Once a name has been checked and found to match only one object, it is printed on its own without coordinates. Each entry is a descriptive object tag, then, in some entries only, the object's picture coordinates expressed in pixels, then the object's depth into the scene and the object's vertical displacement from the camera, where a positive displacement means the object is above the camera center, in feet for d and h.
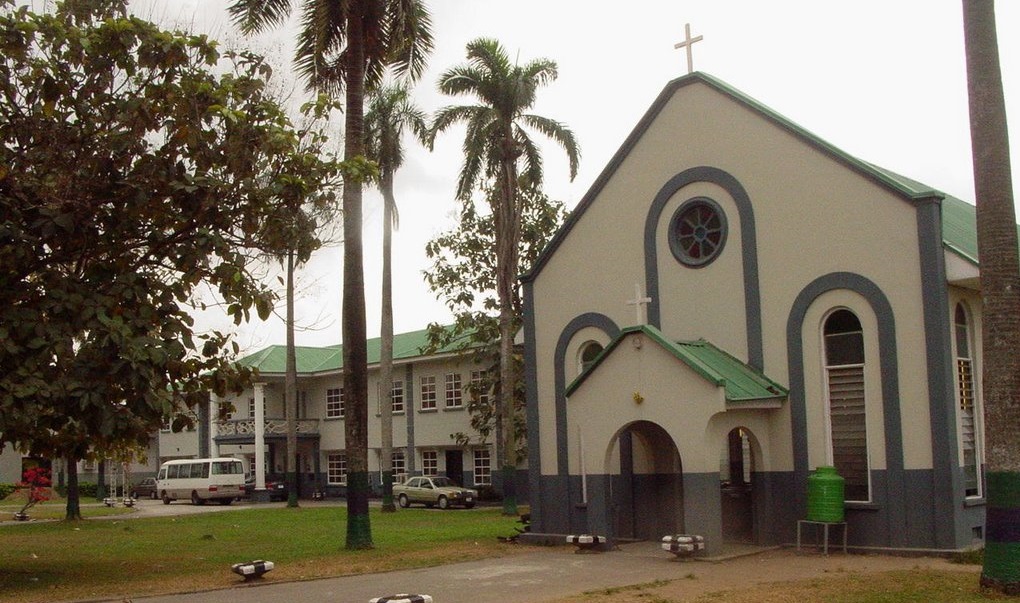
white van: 154.51 -7.00
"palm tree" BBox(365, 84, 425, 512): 122.21 +32.14
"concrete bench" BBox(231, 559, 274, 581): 53.57 -6.90
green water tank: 56.24 -4.32
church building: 55.93 +4.13
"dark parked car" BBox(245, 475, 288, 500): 162.01 -8.81
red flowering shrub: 109.50 -5.13
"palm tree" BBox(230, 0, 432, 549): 67.51 +23.49
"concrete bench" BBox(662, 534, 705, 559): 55.72 -6.57
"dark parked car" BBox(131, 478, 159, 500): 185.37 -9.44
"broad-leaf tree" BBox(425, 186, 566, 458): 120.67 +16.94
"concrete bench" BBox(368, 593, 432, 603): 39.47 -6.34
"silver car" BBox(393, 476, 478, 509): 128.98 -8.22
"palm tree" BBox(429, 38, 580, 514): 102.89 +27.46
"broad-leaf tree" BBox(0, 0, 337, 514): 49.55 +11.18
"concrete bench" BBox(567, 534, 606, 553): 62.08 -6.97
